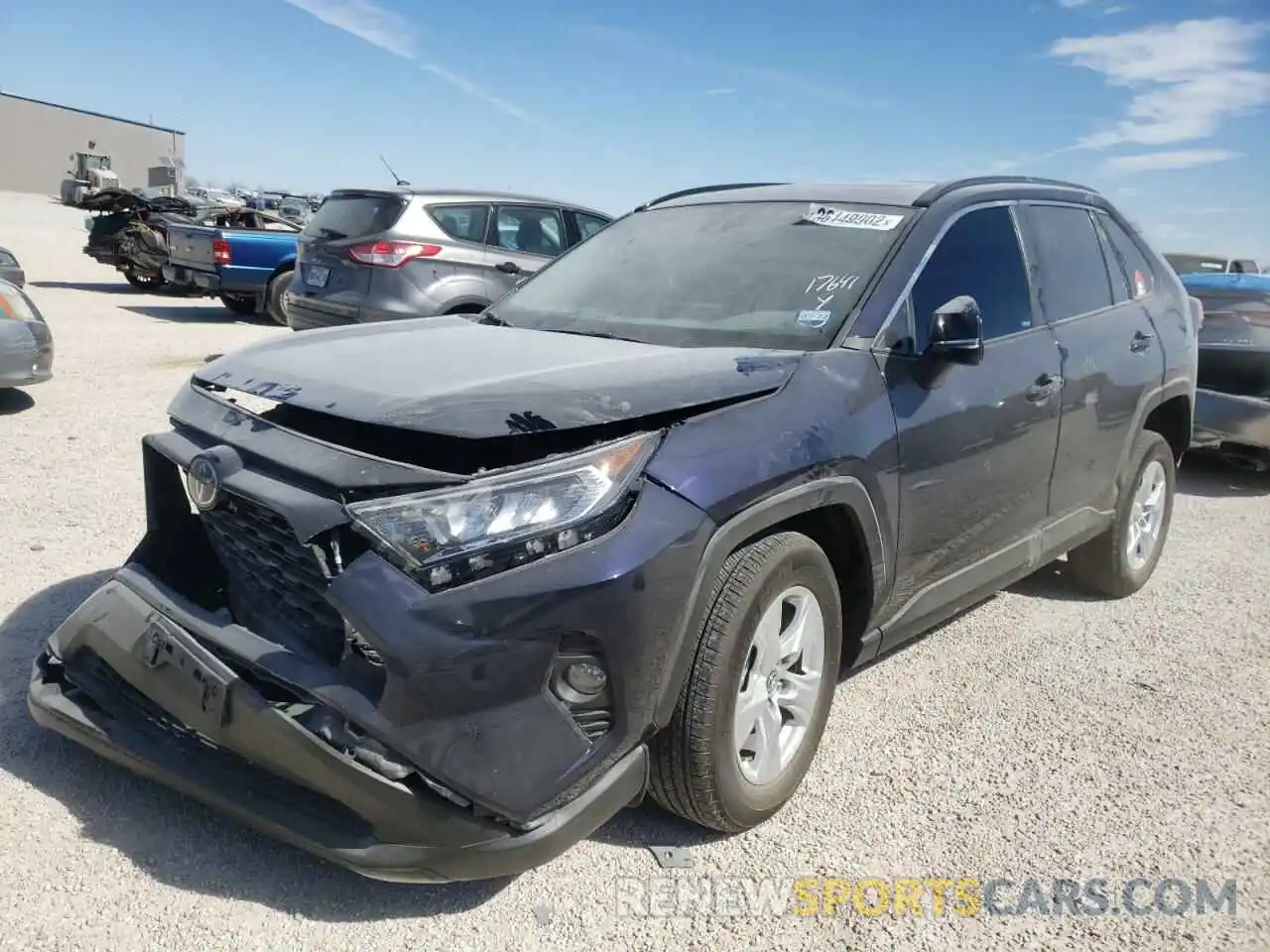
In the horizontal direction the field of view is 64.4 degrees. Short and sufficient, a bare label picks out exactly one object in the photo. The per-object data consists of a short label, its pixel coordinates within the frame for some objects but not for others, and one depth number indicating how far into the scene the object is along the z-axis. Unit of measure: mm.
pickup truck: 13383
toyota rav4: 2148
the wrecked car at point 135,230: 15992
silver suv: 8227
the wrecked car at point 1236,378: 7059
